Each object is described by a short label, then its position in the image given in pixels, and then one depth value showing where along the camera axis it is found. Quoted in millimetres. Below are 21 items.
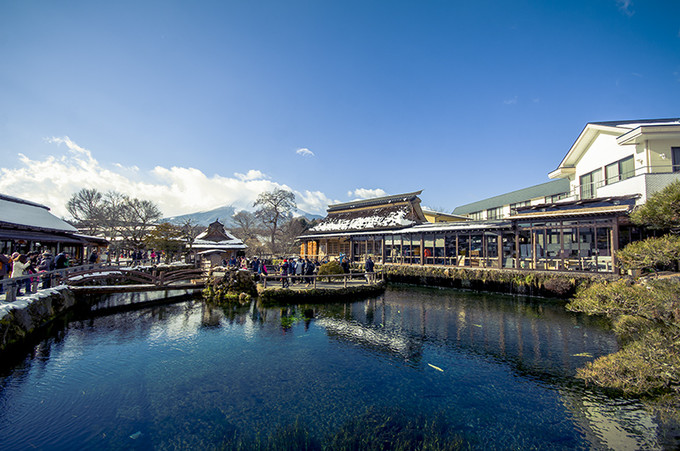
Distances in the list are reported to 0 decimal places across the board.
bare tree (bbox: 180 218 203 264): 30866
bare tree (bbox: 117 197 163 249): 33038
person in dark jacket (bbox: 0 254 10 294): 11727
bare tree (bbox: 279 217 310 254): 43531
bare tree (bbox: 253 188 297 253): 44812
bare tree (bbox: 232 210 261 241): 51175
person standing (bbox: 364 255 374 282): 21709
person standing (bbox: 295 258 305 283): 19328
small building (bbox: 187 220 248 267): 28875
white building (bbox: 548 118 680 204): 15219
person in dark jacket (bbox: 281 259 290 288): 18631
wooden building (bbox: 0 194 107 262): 16516
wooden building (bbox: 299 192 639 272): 16812
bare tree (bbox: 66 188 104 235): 36844
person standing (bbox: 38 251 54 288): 13844
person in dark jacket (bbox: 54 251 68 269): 15800
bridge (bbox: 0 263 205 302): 11875
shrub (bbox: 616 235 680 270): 6668
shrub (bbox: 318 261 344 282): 20844
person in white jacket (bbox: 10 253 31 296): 11350
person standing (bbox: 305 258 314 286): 19325
